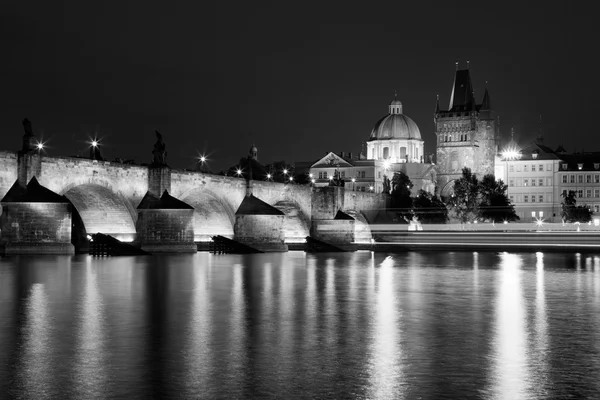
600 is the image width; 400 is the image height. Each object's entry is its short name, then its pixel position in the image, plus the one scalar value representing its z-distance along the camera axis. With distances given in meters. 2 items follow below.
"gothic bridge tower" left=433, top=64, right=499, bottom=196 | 165.12
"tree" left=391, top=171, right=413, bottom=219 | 115.71
